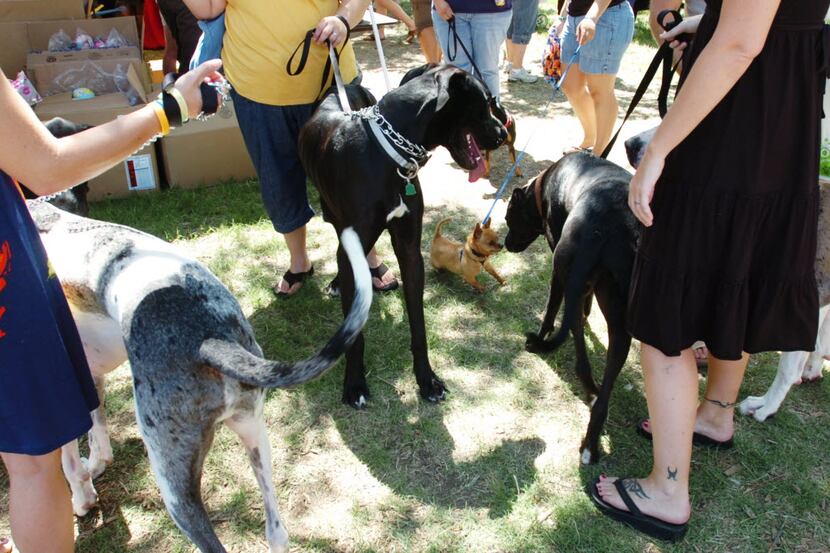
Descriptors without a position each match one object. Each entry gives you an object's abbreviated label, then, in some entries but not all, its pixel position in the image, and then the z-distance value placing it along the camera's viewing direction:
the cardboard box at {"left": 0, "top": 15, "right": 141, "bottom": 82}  5.84
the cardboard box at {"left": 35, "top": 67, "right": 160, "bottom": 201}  5.14
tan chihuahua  3.89
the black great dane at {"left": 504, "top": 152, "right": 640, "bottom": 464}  2.62
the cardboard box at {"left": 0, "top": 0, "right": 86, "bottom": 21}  6.03
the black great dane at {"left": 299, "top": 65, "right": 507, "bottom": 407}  2.82
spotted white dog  1.80
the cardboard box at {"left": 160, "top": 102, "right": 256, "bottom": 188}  5.34
